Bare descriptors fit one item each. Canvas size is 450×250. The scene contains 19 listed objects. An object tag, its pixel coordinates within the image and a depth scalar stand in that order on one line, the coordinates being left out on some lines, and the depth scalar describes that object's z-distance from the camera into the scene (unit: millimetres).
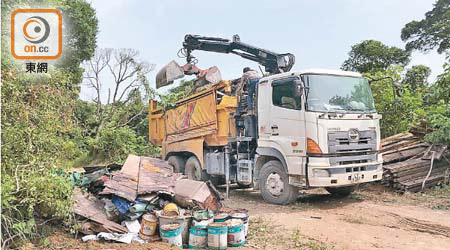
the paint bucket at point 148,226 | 4969
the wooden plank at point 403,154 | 9250
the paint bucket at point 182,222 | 4930
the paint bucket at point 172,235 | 4754
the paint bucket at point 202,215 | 5043
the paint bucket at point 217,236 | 4714
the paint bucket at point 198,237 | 4805
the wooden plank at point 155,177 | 5734
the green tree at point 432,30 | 20328
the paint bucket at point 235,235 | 4812
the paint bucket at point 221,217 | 5102
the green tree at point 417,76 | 18428
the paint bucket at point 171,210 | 5117
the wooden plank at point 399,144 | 9820
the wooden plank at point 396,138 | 10293
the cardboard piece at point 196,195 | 5730
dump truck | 6902
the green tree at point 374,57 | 21375
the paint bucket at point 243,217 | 5108
